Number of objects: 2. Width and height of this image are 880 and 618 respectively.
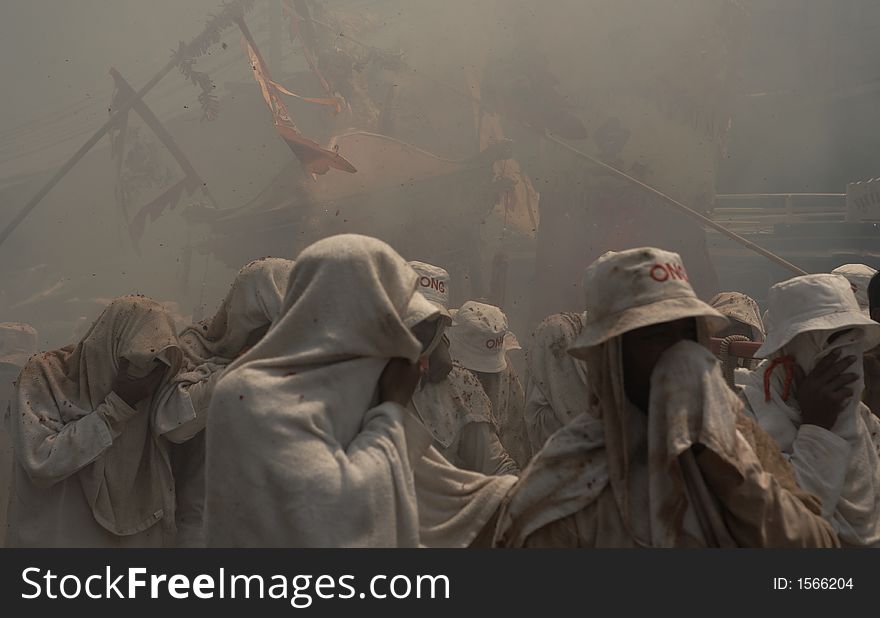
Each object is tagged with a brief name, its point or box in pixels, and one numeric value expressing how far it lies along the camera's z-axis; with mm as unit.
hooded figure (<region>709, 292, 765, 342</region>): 5871
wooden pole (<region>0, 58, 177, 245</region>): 14094
